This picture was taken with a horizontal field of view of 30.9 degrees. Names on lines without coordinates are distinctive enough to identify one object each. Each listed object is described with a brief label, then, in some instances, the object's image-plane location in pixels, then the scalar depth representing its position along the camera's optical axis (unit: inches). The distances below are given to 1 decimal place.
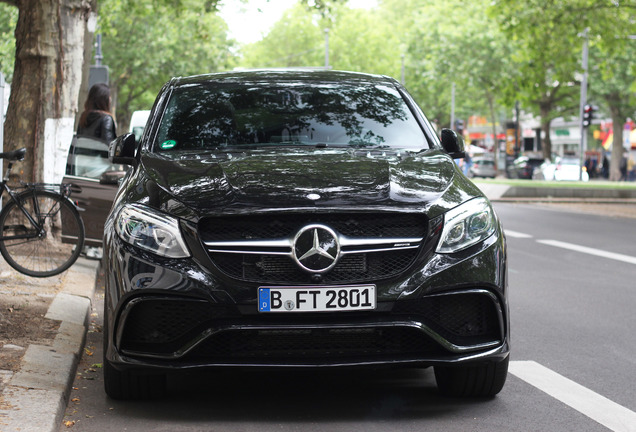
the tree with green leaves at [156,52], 1840.6
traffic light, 1694.1
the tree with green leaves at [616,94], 2096.5
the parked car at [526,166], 2527.1
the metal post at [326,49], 3179.1
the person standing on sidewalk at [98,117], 482.0
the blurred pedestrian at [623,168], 2461.9
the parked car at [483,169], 2920.8
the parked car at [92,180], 443.5
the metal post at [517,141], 2888.8
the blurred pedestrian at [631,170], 2539.4
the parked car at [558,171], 2282.2
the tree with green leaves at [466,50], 2250.2
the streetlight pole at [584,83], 1864.5
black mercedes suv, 193.0
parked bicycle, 391.2
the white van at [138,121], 700.7
